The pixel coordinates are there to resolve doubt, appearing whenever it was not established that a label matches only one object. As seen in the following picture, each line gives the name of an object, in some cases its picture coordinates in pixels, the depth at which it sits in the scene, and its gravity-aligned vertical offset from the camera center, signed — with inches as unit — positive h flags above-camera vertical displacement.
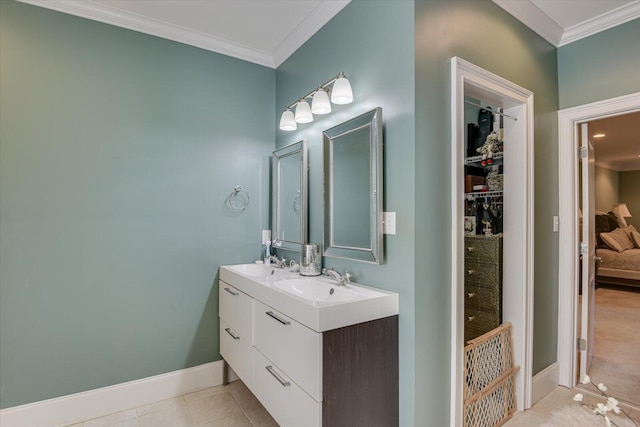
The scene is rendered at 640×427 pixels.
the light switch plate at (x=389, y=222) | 65.4 -1.9
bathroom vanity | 54.8 -26.6
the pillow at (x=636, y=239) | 234.2 -19.6
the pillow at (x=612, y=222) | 242.9 -7.3
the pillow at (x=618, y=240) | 223.6 -19.6
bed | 213.8 -28.5
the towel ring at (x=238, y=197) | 103.5 +5.0
